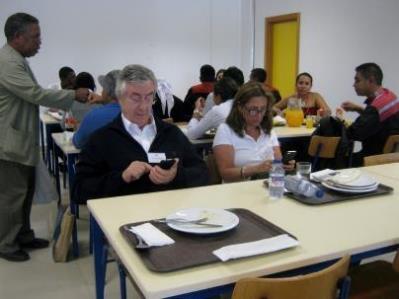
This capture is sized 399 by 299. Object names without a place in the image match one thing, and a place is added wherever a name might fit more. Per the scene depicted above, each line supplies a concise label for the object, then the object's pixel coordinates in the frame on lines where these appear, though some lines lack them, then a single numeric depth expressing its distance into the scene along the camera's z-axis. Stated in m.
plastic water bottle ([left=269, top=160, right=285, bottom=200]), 1.88
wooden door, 6.94
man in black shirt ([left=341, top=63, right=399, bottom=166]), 3.60
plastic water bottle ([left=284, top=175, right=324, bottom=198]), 1.85
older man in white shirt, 2.06
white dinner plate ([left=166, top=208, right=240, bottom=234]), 1.41
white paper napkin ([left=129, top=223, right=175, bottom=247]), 1.33
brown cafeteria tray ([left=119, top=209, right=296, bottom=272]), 1.21
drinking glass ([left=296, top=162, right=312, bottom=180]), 2.11
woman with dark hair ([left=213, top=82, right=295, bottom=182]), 2.68
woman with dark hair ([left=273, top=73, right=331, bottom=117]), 4.83
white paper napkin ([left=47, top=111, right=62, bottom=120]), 4.94
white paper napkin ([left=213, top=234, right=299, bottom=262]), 1.24
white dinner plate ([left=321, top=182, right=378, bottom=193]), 1.90
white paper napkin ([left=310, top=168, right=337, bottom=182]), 2.07
